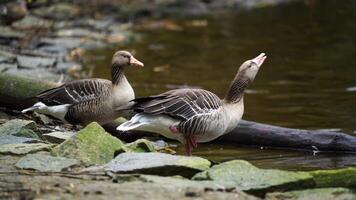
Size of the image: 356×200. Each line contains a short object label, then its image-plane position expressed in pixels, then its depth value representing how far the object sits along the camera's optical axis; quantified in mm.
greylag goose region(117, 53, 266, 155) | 16719
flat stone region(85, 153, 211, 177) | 13656
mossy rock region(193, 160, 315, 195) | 13047
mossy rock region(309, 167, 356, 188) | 13398
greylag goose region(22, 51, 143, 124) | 18891
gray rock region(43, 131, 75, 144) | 17247
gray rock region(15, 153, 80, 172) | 14016
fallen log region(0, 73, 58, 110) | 21141
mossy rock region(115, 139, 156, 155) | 15469
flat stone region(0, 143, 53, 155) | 15133
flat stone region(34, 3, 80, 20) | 47094
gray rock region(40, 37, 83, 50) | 38269
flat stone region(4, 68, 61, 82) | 27422
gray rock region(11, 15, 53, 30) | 40250
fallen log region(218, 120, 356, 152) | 19297
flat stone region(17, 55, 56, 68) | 30581
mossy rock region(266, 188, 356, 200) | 12859
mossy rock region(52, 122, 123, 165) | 14812
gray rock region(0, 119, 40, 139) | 16719
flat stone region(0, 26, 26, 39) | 36719
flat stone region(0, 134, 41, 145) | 16234
